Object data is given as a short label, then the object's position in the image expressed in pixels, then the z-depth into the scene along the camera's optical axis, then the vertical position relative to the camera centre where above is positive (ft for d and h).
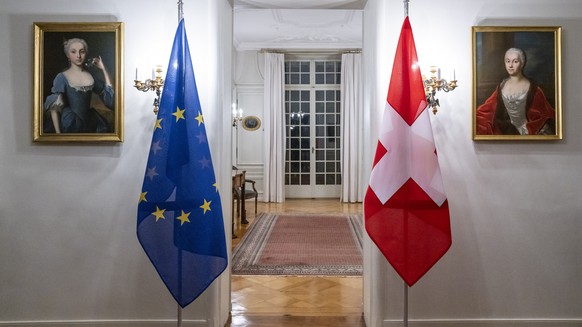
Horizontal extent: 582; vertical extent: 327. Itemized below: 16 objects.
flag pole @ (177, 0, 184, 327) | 6.99 +2.55
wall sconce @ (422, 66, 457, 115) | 8.13 +1.56
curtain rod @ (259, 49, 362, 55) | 28.76 +7.88
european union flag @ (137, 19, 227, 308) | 6.68 -0.61
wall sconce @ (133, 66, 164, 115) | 8.17 +1.59
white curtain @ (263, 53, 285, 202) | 28.48 +2.39
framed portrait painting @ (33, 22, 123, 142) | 8.45 +1.68
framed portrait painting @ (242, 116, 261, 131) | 29.32 +2.94
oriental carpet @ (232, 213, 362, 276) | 13.00 -3.07
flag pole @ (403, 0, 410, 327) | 7.18 -2.42
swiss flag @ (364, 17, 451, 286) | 6.86 -0.49
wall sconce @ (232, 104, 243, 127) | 28.32 +3.41
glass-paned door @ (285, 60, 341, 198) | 29.63 +2.63
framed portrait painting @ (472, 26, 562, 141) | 8.50 +1.65
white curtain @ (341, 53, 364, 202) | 28.04 +2.48
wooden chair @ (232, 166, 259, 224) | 18.91 -1.41
